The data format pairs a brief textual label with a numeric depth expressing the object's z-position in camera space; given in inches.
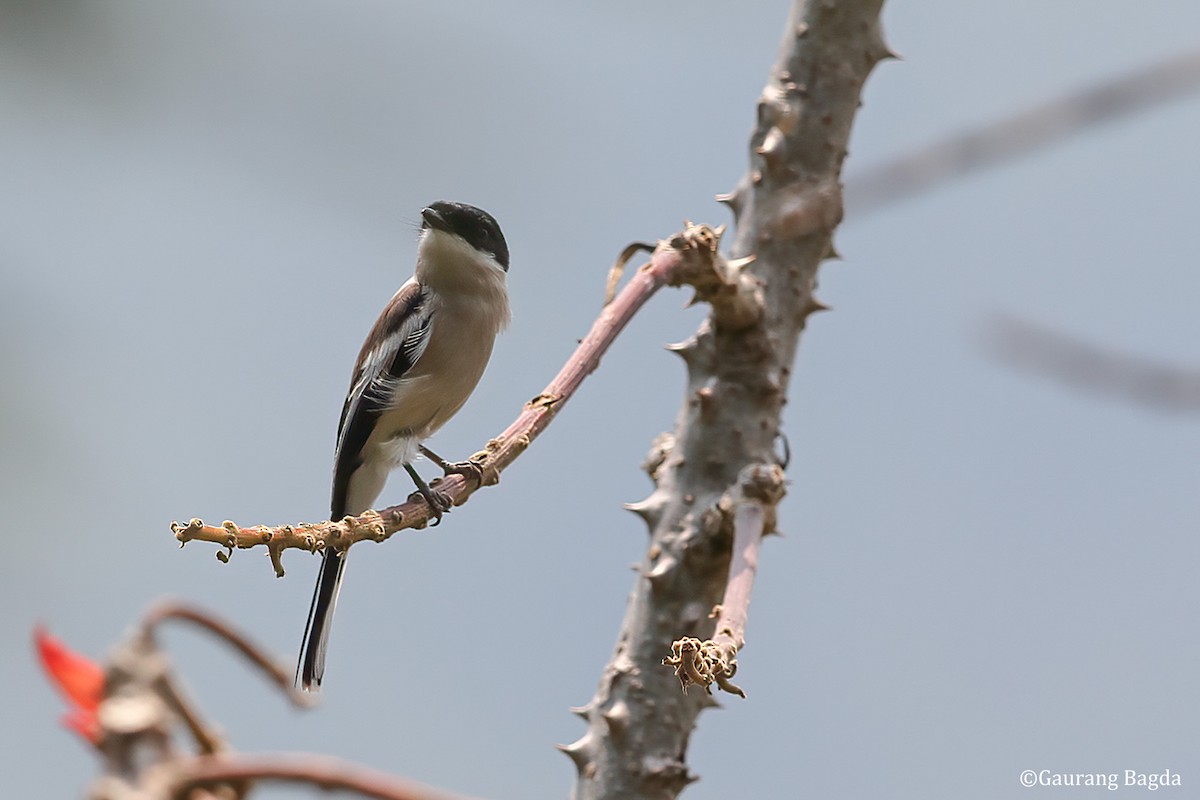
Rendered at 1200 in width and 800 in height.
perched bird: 301.4
